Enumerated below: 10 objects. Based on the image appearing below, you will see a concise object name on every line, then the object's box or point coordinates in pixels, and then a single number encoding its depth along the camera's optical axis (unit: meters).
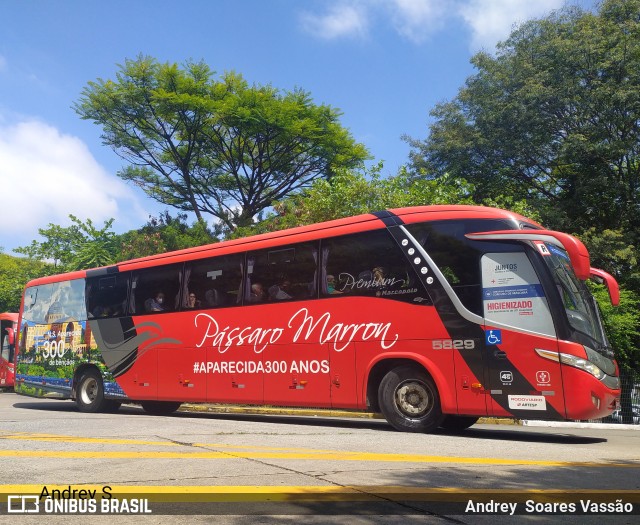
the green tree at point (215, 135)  31.91
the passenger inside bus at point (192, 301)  13.66
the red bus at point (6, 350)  25.71
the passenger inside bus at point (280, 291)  12.09
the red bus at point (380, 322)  9.38
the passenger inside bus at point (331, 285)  11.39
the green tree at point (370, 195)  21.95
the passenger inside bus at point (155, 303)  14.40
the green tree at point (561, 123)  24.28
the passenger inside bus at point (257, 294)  12.49
